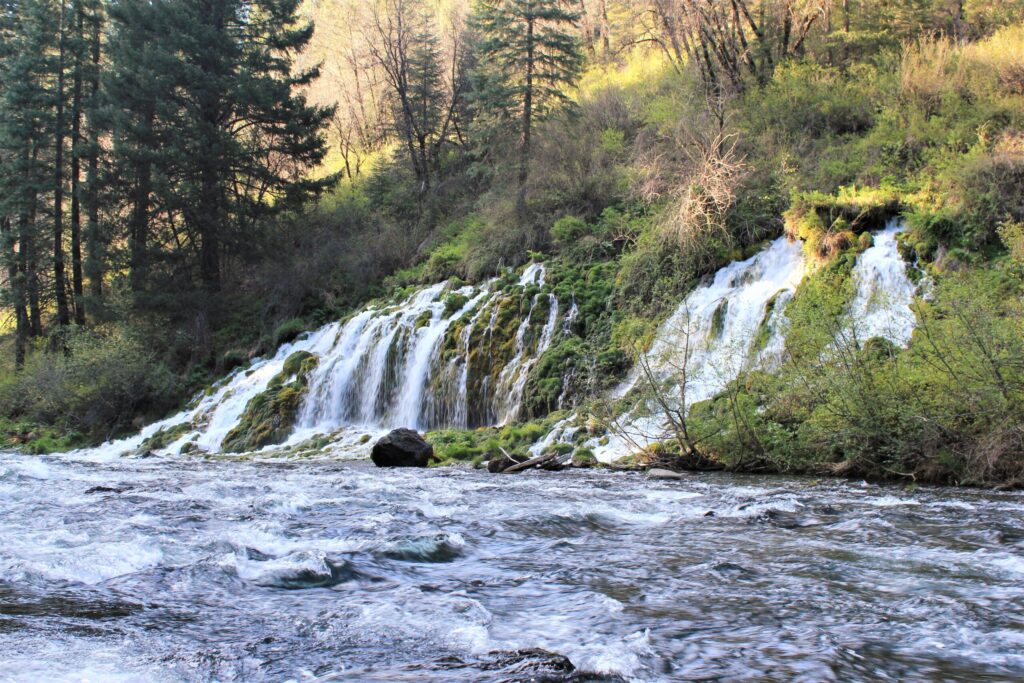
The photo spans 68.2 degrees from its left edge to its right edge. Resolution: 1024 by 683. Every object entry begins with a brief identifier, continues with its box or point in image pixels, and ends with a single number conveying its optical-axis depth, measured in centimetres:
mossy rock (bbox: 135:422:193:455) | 1991
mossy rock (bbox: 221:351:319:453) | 1869
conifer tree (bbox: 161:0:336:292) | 2675
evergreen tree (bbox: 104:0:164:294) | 2580
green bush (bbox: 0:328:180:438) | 2241
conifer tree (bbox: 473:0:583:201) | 2353
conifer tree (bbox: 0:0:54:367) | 2722
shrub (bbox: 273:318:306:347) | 2436
